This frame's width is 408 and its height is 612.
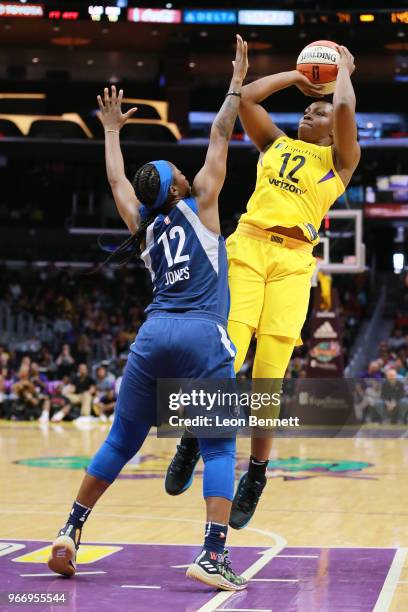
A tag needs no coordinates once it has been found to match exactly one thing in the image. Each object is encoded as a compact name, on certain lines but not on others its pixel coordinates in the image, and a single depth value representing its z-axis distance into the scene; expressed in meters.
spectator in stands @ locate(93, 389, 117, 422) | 20.70
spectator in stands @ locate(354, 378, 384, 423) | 19.53
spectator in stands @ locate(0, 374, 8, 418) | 21.70
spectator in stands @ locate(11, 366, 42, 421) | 21.36
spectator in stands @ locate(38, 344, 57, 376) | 23.48
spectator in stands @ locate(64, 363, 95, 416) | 21.12
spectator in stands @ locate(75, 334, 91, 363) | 24.25
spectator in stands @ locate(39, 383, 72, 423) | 21.23
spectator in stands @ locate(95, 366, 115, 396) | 21.23
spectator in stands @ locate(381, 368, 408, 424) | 19.27
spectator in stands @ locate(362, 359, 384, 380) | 20.58
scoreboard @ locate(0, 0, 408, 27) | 27.75
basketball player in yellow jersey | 6.29
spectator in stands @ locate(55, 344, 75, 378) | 23.28
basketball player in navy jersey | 5.70
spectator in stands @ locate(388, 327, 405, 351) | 24.34
